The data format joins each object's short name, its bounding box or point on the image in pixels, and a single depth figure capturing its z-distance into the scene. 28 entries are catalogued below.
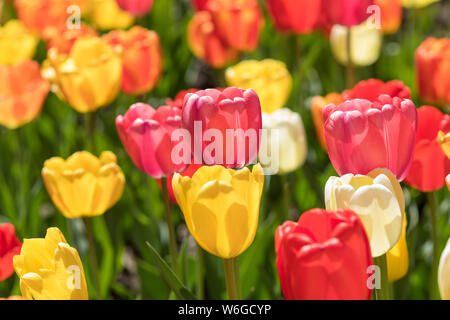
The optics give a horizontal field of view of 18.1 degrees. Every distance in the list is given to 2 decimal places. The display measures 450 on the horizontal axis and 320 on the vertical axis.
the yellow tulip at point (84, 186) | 1.06
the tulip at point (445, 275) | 0.88
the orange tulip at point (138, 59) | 1.33
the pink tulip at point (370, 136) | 0.91
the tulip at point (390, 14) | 1.69
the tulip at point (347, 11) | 1.27
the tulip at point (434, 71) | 1.26
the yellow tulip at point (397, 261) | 0.97
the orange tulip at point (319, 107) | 1.15
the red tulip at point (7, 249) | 0.99
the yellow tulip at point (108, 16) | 1.87
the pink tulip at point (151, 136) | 1.02
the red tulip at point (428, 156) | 1.02
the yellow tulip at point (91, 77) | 1.21
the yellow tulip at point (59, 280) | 0.89
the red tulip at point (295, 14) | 1.35
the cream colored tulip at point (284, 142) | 1.18
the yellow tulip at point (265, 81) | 1.27
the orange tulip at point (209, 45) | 1.55
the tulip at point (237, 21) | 1.46
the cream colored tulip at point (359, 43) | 1.55
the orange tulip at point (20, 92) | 1.31
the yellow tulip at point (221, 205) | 0.88
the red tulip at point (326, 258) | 0.83
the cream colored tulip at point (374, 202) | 0.86
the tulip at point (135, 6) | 1.74
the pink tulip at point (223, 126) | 0.93
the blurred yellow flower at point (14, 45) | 1.53
